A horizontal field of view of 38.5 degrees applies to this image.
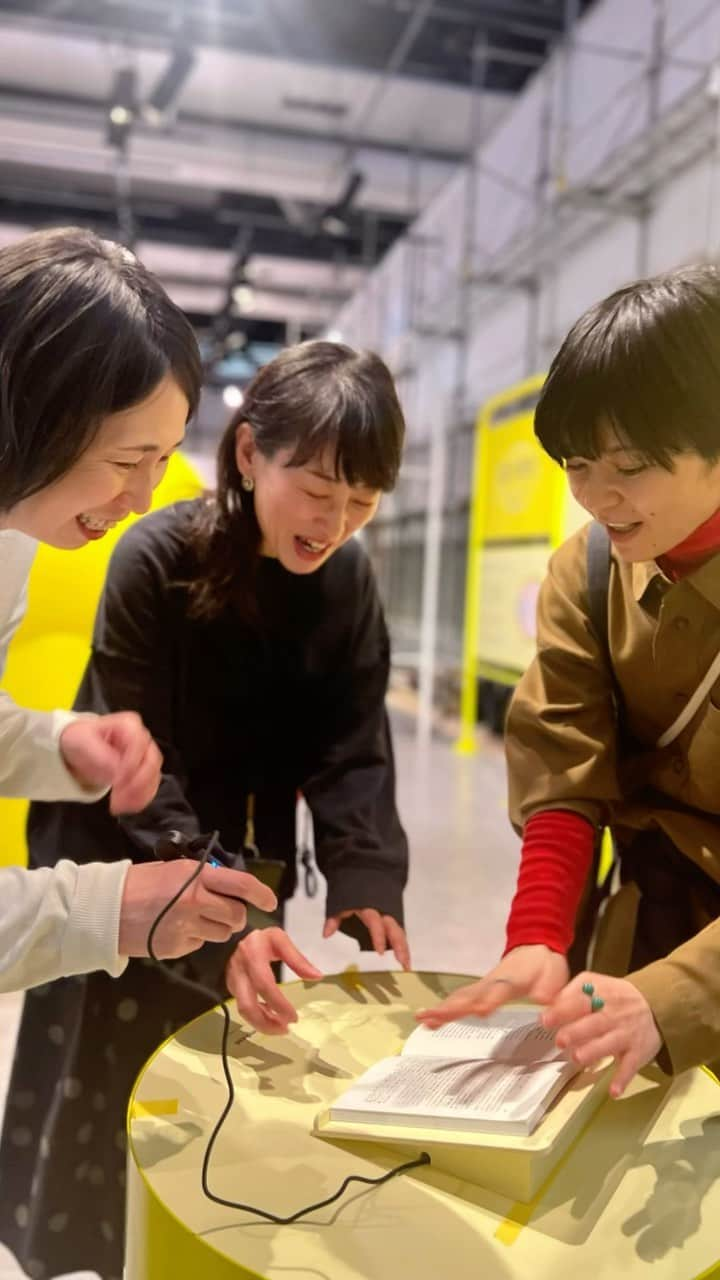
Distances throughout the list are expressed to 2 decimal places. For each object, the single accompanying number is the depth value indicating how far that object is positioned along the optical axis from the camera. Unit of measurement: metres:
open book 0.81
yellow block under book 0.77
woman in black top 1.17
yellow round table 0.70
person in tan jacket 0.86
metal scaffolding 4.38
